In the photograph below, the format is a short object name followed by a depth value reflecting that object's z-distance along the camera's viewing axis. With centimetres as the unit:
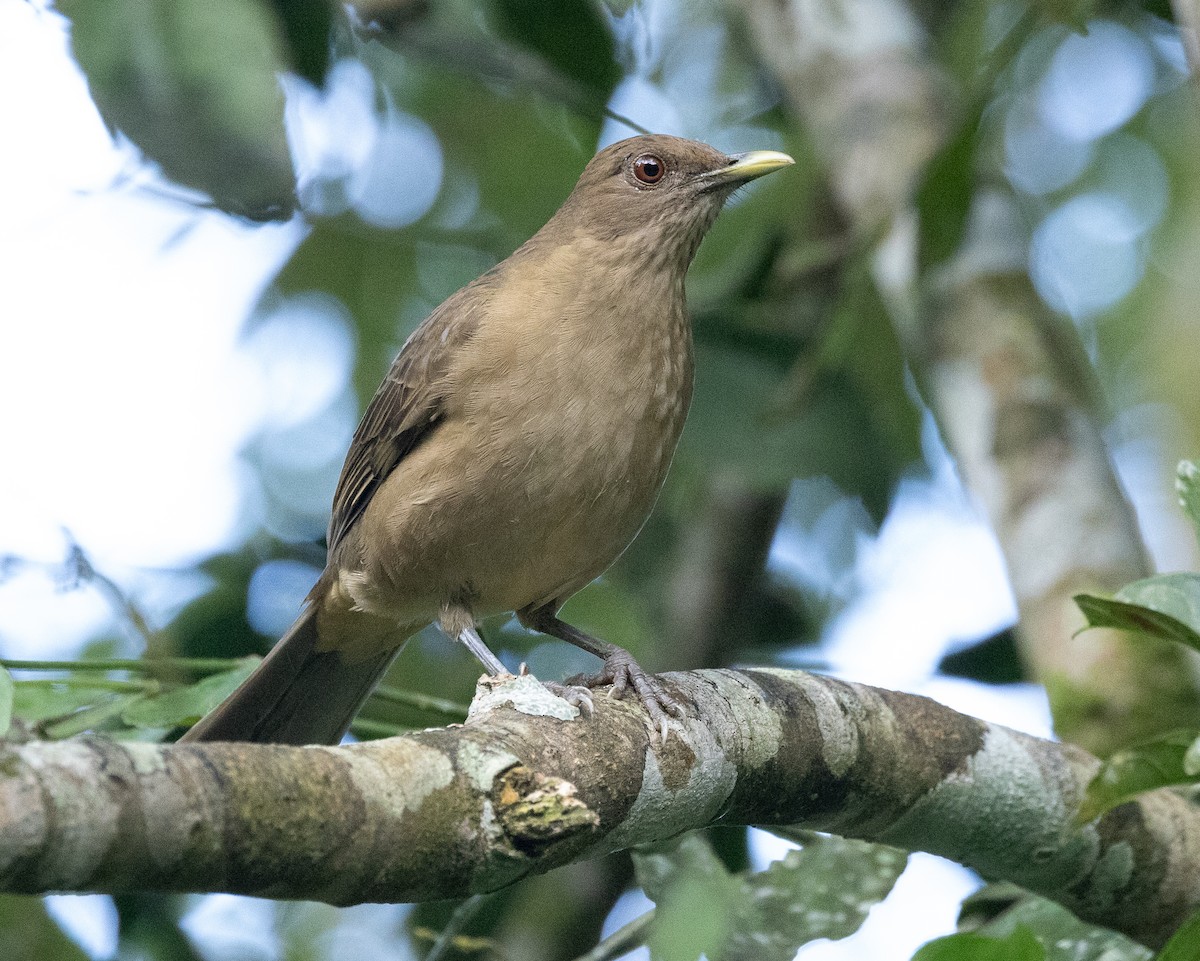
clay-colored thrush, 808
